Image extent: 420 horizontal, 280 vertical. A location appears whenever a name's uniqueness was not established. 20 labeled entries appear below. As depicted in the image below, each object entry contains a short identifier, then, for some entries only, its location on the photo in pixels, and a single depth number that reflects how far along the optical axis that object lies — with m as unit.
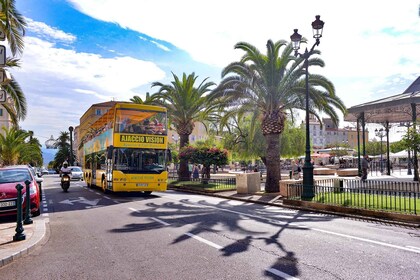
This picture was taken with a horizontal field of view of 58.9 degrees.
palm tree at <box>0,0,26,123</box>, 12.85
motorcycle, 23.06
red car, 11.08
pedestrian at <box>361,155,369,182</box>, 26.36
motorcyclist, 23.36
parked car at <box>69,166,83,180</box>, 42.25
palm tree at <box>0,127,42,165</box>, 43.05
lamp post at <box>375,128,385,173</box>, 48.97
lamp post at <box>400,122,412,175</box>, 34.64
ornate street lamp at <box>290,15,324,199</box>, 15.64
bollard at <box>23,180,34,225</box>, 10.05
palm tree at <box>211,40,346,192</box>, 20.02
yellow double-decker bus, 18.12
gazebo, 24.25
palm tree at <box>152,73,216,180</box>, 31.33
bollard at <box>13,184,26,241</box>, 8.01
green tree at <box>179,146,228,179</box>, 26.81
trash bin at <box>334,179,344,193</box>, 16.11
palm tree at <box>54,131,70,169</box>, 99.25
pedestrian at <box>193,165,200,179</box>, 32.36
